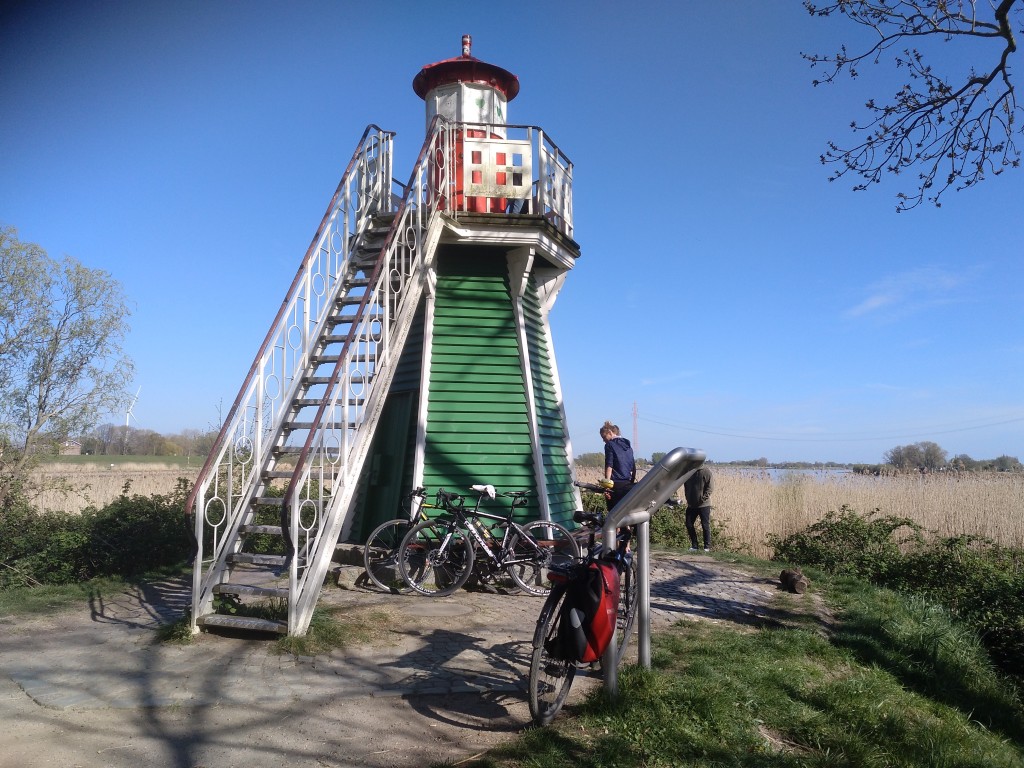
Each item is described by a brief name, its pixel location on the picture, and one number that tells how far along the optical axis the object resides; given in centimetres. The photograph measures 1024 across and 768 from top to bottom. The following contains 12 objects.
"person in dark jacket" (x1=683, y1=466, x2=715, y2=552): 1161
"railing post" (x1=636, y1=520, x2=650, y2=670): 463
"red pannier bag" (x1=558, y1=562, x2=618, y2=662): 401
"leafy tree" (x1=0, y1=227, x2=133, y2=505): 1622
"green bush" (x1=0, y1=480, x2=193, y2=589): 822
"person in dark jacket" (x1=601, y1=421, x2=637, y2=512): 970
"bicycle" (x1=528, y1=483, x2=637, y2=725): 402
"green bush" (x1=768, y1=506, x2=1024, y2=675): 836
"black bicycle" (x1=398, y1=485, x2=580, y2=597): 784
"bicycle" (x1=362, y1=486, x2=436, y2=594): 798
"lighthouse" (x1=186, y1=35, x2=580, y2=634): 743
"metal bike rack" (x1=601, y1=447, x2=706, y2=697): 432
